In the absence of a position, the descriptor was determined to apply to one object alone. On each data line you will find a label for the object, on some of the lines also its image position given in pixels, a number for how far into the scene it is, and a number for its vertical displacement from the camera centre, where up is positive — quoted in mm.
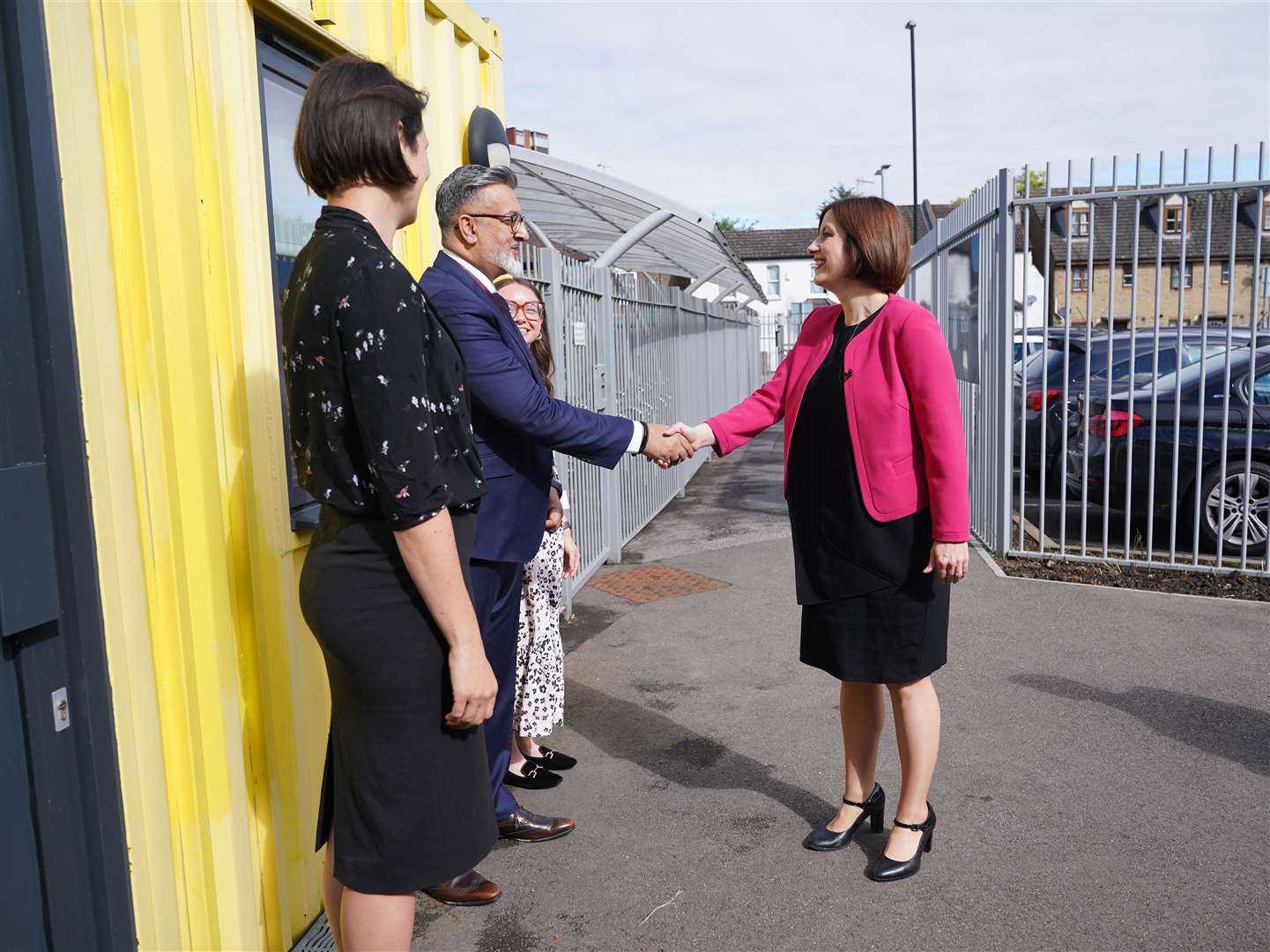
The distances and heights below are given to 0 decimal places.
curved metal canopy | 7212 +1307
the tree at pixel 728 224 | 90938 +13228
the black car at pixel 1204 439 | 7051 -655
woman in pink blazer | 2988 -394
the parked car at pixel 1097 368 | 7043 -141
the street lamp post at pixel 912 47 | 34125 +10300
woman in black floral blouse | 1842 -253
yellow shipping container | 2176 -160
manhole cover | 6984 -1520
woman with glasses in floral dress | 3895 -972
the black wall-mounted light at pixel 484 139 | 4195 +955
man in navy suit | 2807 -134
